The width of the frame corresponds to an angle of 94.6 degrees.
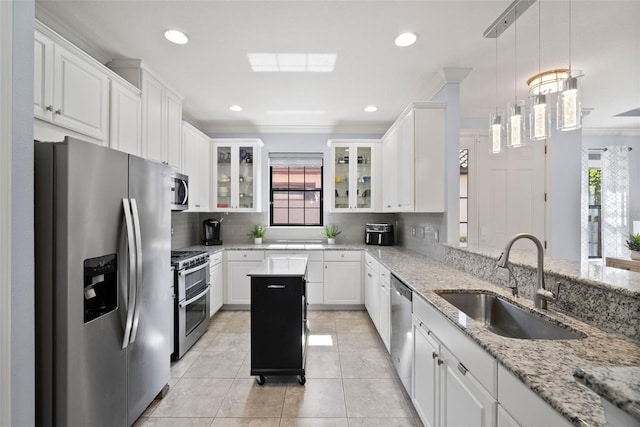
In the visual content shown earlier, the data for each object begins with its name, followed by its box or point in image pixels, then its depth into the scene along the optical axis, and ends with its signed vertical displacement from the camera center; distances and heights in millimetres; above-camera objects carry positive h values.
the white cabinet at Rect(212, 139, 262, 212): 4328 +550
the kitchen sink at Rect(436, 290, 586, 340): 1356 -574
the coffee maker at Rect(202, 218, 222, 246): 4324 -301
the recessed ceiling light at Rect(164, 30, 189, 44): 2201 +1336
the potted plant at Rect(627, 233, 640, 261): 3523 -410
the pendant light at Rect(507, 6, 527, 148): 1989 +601
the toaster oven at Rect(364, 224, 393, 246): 4328 -328
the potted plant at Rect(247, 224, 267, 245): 4523 -325
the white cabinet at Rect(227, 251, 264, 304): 4047 -813
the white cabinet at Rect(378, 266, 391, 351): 2689 -895
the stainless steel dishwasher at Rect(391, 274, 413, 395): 2063 -893
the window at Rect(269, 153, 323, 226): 4789 +291
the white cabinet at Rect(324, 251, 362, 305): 4059 -931
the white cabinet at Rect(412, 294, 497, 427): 1112 -748
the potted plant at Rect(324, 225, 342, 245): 4551 -315
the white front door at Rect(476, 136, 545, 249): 3787 +255
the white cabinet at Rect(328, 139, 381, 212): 4344 +548
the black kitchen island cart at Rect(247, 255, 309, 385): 2316 -884
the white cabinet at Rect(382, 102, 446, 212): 2900 +550
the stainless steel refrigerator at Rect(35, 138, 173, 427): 1306 -377
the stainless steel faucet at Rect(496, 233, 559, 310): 1454 -359
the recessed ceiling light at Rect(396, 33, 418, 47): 2227 +1334
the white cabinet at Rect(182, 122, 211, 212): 3639 +615
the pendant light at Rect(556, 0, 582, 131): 1677 +635
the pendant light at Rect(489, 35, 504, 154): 2150 +583
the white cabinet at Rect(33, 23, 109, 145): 1649 +773
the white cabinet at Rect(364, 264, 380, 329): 3197 -974
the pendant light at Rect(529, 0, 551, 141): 1850 +614
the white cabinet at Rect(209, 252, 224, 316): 3639 -915
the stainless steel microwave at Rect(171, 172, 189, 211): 3026 +207
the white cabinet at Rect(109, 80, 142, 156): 2236 +746
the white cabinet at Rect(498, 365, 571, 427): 791 -570
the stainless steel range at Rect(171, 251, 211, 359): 2720 -857
